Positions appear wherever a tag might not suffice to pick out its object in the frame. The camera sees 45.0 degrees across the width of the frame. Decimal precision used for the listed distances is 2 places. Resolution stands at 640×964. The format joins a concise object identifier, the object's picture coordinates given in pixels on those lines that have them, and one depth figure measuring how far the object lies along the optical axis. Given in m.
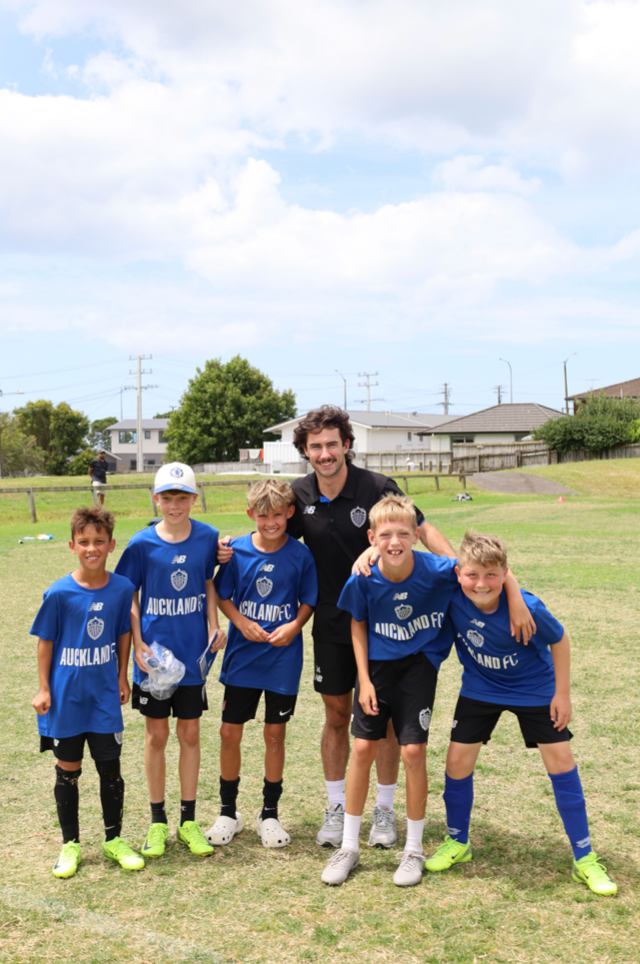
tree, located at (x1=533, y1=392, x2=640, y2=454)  48.16
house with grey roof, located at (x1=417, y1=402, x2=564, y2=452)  66.44
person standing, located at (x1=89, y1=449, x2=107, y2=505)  26.23
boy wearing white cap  3.82
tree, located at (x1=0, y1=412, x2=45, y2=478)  65.69
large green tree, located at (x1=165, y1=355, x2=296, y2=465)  68.31
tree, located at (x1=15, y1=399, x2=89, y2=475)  73.44
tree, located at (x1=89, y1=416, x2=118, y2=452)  114.21
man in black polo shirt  3.94
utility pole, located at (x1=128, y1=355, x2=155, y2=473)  69.12
